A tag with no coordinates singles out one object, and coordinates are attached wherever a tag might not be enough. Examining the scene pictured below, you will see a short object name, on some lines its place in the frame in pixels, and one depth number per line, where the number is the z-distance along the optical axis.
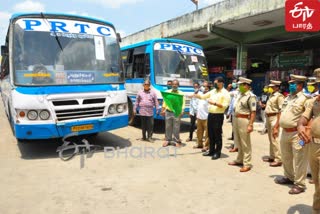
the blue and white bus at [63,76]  5.79
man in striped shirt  7.88
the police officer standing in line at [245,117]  5.41
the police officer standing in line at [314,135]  3.33
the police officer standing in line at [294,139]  4.43
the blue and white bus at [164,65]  9.23
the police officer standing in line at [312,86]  4.43
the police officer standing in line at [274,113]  5.97
